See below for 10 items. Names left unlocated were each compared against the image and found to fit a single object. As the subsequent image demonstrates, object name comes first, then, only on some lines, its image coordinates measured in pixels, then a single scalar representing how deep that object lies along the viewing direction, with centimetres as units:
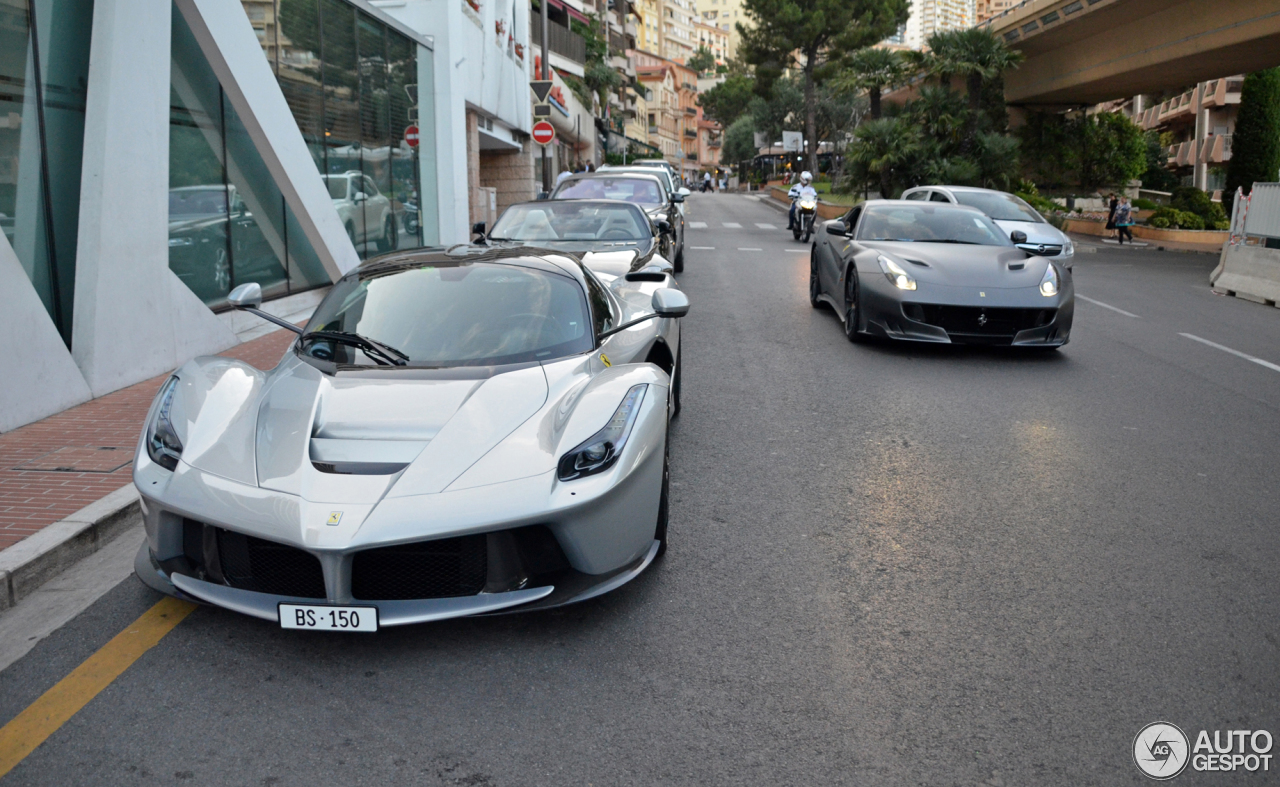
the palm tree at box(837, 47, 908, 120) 3791
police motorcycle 2498
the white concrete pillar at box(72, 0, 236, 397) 743
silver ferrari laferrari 327
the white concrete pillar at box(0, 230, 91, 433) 651
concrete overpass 2361
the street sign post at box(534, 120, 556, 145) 2455
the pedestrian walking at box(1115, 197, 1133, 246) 2742
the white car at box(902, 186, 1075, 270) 1411
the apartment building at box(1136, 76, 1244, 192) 5528
